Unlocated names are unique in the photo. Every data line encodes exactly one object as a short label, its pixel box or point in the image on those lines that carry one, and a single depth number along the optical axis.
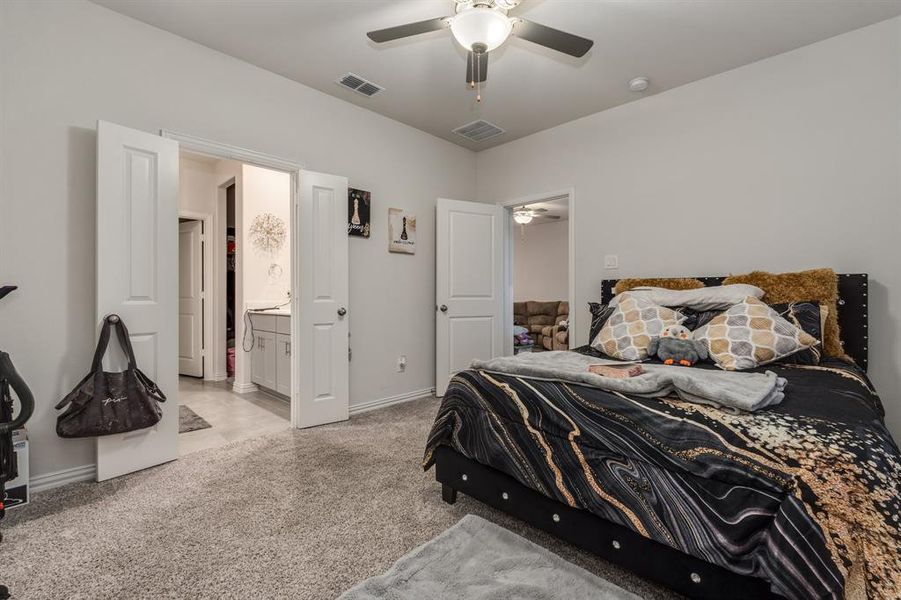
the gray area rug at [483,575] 1.40
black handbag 2.17
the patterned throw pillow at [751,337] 2.12
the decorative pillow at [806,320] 2.18
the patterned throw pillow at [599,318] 2.96
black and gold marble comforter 1.00
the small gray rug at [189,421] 3.28
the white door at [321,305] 3.28
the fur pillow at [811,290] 2.45
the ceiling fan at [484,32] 1.98
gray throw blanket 1.35
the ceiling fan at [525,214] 6.96
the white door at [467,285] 4.18
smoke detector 3.21
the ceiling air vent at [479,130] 4.10
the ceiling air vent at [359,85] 3.23
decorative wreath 4.66
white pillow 2.55
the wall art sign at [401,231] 3.99
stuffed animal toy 2.24
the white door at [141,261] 2.33
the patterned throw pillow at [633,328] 2.46
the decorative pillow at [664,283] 3.09
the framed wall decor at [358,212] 3.64
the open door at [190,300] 5.15
